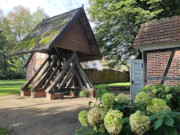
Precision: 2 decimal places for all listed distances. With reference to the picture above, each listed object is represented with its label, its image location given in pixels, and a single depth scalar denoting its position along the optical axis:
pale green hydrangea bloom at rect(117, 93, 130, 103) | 1.62
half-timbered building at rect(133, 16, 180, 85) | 6.65
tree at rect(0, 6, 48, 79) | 35.81
